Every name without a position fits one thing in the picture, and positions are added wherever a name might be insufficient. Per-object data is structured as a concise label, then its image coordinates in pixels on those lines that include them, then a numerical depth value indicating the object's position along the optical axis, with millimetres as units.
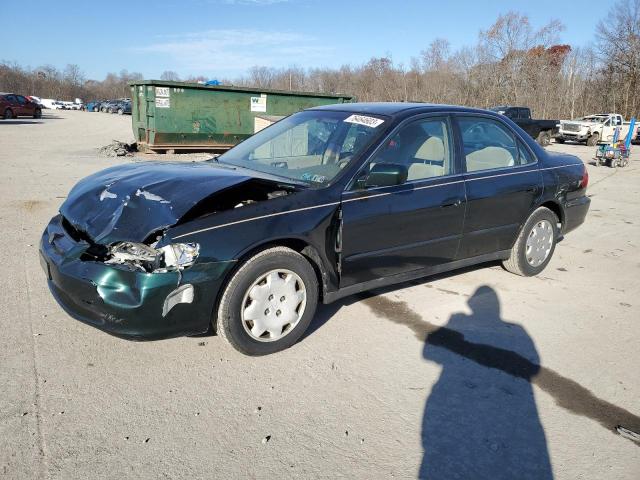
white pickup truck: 25891
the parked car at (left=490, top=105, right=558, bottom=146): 23297
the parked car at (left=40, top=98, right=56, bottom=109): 61328
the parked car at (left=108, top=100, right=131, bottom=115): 50188
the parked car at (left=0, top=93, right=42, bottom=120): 31062
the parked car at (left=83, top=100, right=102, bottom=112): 61125
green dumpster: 13688
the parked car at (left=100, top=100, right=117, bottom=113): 55406
